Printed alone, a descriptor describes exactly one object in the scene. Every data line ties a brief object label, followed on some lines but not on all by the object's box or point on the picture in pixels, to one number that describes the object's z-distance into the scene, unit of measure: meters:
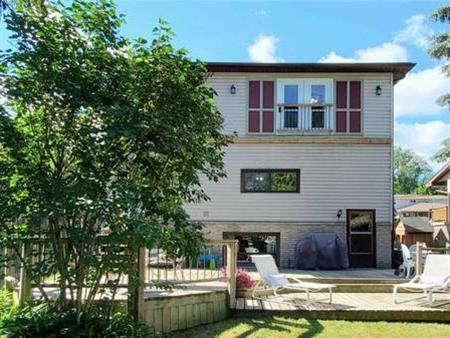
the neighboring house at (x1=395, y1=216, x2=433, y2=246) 24.74
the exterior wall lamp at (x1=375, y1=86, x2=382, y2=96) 15.93
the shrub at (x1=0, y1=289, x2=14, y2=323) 5.41
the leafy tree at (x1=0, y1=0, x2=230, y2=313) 4.19
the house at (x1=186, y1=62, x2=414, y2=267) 15.63
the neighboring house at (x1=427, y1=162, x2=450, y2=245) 17.39
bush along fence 4.46
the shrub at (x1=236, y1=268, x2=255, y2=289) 8.51
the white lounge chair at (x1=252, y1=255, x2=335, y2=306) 8.16
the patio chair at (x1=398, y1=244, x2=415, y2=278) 12.23
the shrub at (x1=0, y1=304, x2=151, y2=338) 4.50
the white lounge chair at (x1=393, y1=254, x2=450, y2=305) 8.12
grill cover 14.66
